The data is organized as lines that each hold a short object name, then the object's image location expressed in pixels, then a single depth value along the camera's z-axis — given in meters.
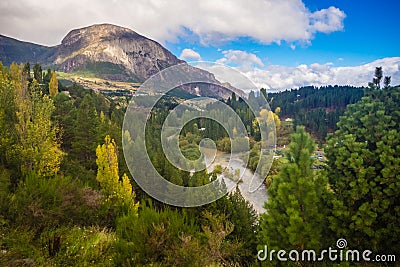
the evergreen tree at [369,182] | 10.38
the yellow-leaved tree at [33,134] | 17.11
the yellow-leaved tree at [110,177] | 18.58
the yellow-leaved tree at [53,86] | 44.97
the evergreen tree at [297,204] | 9.48
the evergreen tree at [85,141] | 26.97
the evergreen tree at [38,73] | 49.06
